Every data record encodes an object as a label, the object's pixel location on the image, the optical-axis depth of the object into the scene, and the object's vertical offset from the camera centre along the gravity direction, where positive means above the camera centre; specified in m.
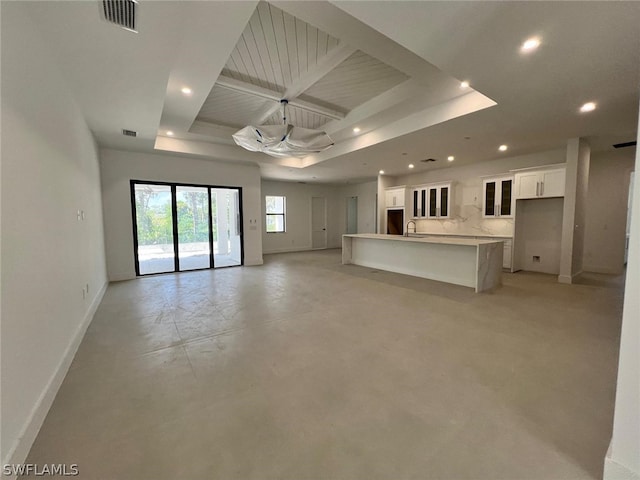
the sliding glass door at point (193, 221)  6.46 +0.01
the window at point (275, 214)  9.93 +0.27
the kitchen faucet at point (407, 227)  7.79 -0.20
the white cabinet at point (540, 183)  5.32 +0.77
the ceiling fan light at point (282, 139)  3.83 +1.26
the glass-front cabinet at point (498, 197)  6.06 +0.54
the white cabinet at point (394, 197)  8.26 +0.76
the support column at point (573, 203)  4.93 +0.31
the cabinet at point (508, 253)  6.08 -0.77
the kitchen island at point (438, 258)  4.50 -0.77
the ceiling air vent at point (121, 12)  1.79 +1.49
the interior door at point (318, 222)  10.92 -0.05
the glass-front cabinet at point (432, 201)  7.18 +0.56
